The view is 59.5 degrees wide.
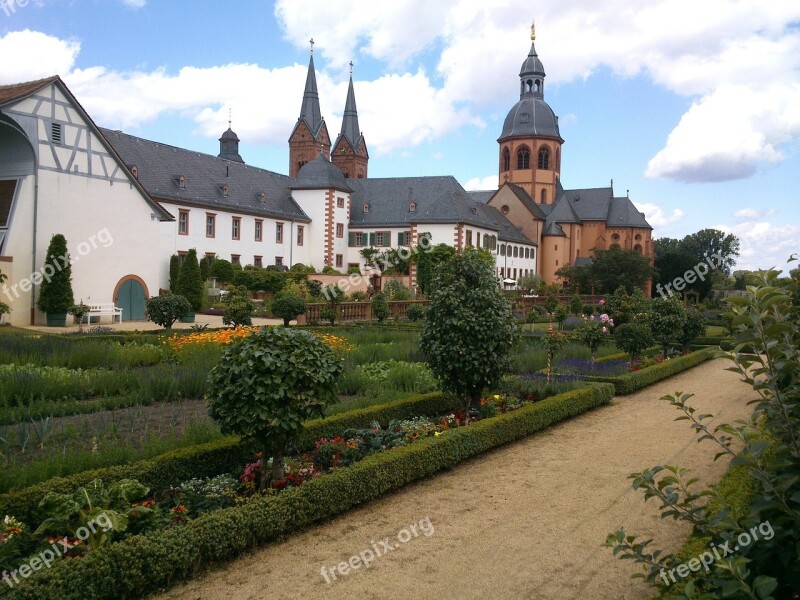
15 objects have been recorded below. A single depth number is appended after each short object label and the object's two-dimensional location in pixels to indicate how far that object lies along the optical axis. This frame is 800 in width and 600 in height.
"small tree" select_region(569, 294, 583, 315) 39.03
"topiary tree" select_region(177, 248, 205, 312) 32.14
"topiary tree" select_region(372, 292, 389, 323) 28.89
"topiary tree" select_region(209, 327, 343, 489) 6.06
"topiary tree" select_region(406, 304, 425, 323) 28.64
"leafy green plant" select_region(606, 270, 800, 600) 2.67
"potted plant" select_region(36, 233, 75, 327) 24.09
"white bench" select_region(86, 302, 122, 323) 25.65
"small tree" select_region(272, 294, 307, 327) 24.89
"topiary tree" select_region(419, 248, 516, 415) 9.68
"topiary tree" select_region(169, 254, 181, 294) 36.50
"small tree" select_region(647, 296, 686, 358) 18.81
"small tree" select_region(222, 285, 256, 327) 21.77
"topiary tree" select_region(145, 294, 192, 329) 20.78
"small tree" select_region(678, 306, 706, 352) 21.17
